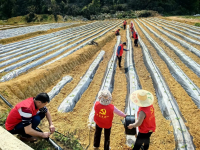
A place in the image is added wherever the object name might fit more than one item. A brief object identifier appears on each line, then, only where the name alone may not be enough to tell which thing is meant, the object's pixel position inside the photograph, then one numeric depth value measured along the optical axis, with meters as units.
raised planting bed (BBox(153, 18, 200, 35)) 12.06
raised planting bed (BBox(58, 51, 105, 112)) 4.92
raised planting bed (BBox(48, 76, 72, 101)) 5.82
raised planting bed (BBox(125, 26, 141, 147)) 3.82
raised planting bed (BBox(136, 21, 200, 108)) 5.07
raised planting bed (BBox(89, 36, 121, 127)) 4.49
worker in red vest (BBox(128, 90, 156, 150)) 2.61
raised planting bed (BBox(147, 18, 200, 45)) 10.43
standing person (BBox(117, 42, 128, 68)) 7.84
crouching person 2.55
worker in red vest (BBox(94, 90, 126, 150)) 2.70
